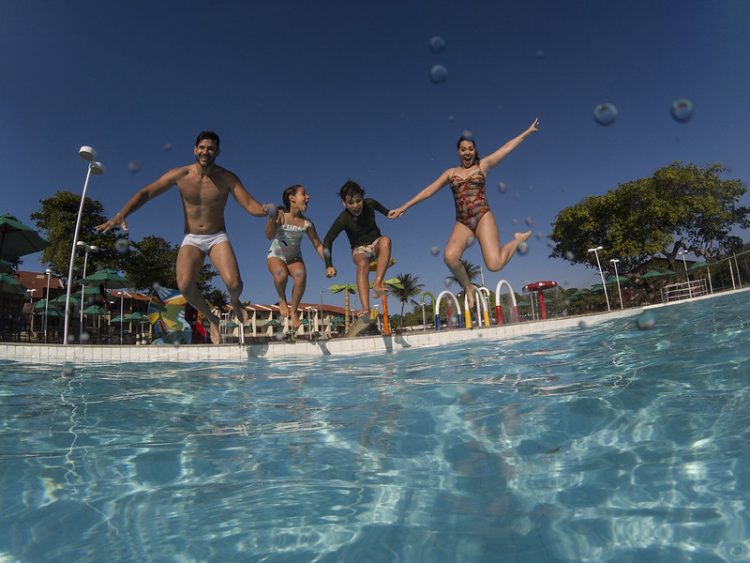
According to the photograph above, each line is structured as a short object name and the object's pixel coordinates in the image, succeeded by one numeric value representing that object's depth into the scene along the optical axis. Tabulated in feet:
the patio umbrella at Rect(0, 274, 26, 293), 45.04
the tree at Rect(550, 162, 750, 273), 105.81
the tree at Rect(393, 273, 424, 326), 196.03
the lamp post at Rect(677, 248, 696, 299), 75.53
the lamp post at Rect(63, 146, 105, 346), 36.76
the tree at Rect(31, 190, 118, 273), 87.66
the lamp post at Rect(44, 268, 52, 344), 54.76
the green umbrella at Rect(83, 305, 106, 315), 73.21
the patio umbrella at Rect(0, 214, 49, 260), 40.68
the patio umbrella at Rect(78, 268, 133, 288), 51.88
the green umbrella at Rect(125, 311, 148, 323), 77.33
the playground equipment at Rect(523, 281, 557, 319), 44.73
